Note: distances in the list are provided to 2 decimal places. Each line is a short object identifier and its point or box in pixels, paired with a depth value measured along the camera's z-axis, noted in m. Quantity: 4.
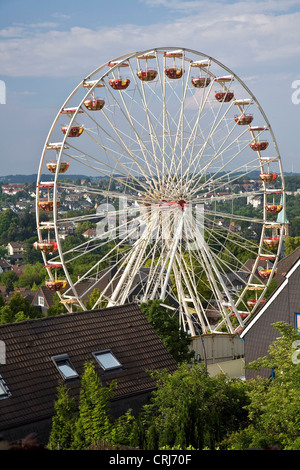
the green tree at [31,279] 143.25
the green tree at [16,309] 45.45
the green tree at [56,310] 57.59
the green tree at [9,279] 143.31
